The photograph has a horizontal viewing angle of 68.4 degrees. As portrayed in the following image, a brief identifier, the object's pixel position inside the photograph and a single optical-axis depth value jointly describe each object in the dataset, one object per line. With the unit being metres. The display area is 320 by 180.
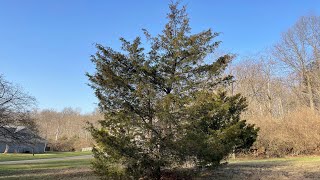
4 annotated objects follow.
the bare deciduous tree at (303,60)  27.88
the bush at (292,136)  20.39
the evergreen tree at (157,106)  8.05
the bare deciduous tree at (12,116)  12.61
